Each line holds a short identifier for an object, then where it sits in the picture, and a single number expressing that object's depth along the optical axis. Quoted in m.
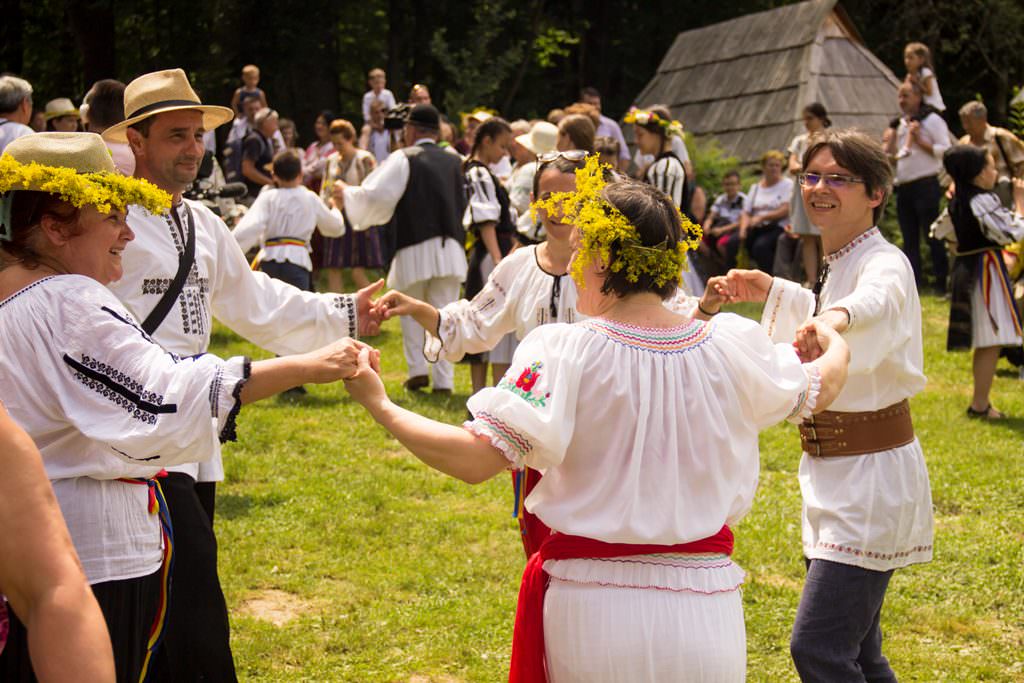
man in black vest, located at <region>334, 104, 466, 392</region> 9.68
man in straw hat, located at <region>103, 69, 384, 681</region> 3.93
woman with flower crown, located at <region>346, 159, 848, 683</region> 2.84
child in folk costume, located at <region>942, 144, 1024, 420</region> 8.81
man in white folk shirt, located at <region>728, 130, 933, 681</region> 3.65
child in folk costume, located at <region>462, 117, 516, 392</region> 9.61
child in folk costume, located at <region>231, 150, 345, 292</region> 10.06
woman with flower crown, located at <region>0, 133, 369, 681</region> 2.93
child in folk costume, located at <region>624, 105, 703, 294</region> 10.72
